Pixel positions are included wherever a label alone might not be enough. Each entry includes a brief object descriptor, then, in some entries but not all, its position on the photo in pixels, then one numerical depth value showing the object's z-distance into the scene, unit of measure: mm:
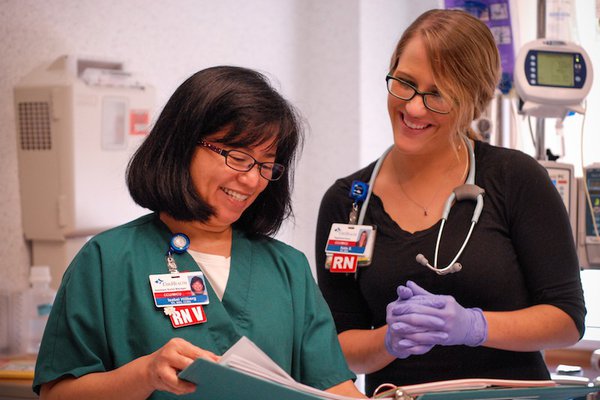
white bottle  2467
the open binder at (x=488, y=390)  1272
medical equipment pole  2857
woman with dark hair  1292
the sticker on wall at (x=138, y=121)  2689
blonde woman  1653
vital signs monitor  2600
